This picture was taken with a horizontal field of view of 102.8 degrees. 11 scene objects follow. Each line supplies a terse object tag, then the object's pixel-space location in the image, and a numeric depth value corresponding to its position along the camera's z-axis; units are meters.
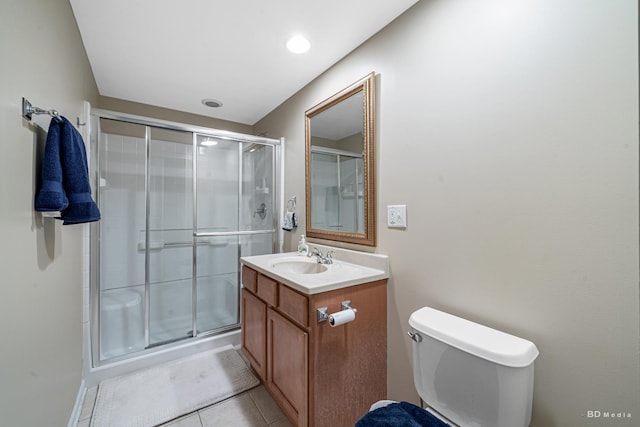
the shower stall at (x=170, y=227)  2.06
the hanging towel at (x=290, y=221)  2.36
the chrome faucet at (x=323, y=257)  1.76
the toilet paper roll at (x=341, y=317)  1.17
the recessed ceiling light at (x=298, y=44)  1.63
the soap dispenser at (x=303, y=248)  2.07
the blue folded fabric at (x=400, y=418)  0.89
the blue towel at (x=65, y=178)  0.98
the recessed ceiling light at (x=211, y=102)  2.53
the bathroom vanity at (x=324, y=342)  1.22
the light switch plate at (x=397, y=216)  1.41
